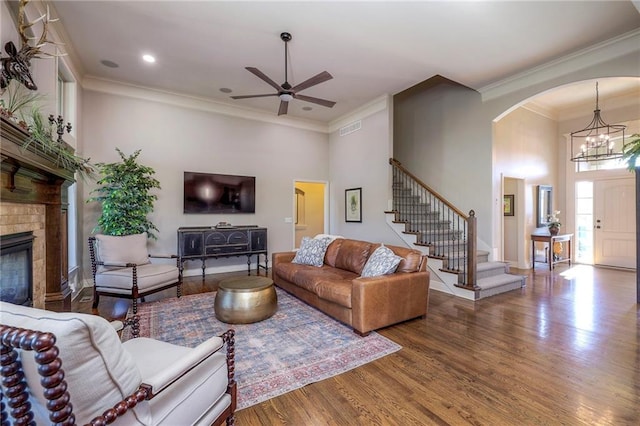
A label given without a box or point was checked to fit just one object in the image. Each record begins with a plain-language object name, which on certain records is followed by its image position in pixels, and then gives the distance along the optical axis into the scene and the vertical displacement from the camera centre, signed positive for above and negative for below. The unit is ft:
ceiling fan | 11.64 +5.27
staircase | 14.56 -1.72
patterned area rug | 7.57 -4.22
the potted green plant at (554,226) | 21.36 -1.00
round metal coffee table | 10.75 -3.33
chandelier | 18.91 +5.27
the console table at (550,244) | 21.12 -2.43
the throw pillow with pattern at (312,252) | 14.78 -2.00
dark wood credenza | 17.46 -1.82
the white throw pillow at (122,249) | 13.25 -1.65
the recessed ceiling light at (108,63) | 14.64 +7.62
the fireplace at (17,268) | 7.43 -1.51
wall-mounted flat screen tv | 18.99 +1.38
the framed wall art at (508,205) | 23.35 +0.61
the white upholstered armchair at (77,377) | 2.78 -1.78
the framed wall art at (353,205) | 21.76 +0.63
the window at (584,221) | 23.71 -0.71
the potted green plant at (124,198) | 15.20 +0.84
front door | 21.49 -0.80
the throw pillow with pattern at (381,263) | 10.98 -1.93
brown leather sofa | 10.07 -2.88
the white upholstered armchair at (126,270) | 12.21 -2.52
